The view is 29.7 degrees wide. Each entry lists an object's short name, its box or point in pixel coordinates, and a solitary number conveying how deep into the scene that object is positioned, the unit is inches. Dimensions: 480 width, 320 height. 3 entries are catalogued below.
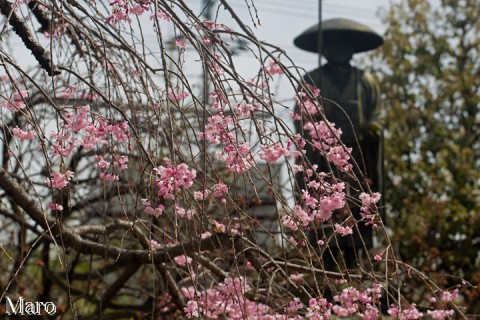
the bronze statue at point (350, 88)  210.5
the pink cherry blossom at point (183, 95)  120.6
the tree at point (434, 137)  388.5
